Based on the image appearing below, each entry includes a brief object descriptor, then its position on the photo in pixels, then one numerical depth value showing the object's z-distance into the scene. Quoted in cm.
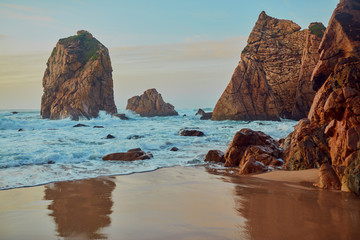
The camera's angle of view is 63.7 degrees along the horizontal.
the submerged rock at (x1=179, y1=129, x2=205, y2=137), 1892
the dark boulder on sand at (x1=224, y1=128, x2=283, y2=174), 749
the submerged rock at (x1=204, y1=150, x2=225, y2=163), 937
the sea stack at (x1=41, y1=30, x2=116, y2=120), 4788
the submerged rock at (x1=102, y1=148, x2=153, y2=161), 972
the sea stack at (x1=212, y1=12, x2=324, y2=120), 3931
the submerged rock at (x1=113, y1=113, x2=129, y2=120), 4772
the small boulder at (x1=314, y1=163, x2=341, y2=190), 530
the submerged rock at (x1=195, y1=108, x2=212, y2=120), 4631
